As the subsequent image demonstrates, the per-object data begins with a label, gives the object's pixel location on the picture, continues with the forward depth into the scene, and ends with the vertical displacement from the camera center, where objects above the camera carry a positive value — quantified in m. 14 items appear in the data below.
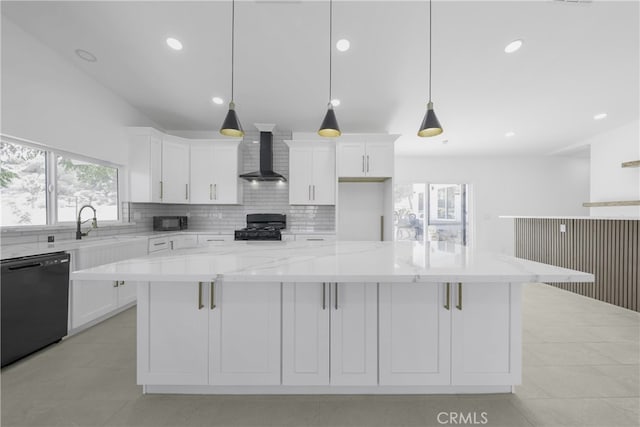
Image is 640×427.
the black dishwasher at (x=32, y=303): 1.87 -0.73
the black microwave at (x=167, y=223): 3.97 -0.17
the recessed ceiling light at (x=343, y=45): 2.39 +1.61
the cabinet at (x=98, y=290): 2.40 -0.81
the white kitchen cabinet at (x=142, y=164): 3.67 +0.70
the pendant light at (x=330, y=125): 2.11 +0.73
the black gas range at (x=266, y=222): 4.29 -0.17
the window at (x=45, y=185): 2.30 +0.28
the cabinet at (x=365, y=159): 4.14 +0.87
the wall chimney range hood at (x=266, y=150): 4.23 +1.07
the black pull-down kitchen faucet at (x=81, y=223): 2.70 -0.16
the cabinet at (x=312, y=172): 4.19 +0.67
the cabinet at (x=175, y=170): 3.90 +0.67
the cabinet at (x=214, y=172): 4.18 +0.67
